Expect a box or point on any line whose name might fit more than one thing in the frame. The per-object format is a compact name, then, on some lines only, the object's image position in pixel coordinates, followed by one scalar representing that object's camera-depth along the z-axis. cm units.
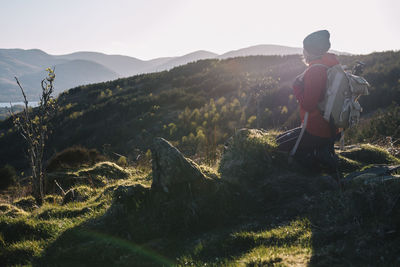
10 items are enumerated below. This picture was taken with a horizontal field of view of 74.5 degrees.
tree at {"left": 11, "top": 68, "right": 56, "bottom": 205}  538
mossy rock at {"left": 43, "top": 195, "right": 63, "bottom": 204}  539
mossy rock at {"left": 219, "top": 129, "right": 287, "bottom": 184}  433
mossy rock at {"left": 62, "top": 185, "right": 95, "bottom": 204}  488
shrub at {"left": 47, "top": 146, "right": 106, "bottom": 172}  871
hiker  406
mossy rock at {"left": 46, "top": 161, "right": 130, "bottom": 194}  600
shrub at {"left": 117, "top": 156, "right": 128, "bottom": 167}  880
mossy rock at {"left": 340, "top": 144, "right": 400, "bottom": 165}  527
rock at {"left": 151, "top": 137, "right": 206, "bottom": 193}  369
